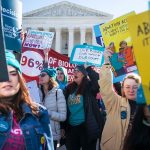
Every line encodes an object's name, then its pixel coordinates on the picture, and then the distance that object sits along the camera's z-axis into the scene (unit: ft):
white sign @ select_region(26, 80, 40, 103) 8.31
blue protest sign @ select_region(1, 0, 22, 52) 5.90
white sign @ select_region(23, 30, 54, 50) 10.99
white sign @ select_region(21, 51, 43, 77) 10.10
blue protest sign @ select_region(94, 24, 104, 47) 11.33
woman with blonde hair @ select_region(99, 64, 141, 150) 6.20
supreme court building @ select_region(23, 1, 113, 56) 89.90
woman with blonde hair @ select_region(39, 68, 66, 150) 8.56
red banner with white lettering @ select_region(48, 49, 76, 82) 14.25
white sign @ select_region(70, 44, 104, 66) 11.80
